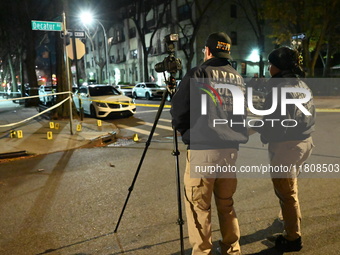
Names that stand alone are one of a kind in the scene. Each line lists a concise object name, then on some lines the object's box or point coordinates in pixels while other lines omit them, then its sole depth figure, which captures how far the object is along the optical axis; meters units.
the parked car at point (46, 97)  18.78
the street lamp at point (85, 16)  19.95
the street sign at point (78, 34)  10.28
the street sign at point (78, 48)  12.12
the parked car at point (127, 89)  31.50
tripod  2.89
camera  3.04
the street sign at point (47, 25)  8.68
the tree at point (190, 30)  29.88
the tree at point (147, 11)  33.62
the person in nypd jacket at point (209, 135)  2.64
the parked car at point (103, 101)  13.71
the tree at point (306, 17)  22.89
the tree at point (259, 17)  26.41
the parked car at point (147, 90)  26.19
